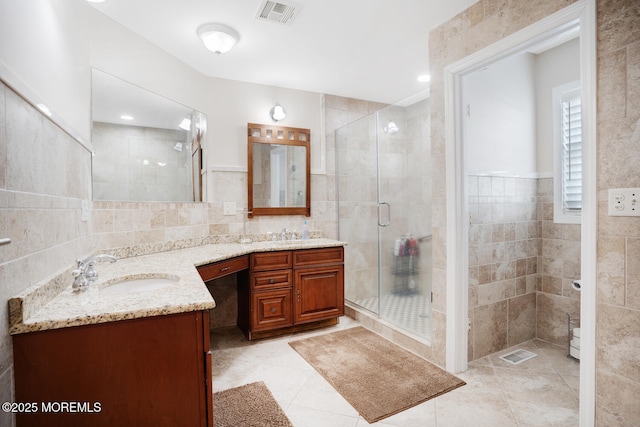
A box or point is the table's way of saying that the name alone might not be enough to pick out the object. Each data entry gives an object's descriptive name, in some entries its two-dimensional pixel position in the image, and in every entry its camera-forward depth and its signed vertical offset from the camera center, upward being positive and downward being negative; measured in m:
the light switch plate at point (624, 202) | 1.29 +0.01
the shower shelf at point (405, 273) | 3.01 -0.64
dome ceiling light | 2.18 +1.18
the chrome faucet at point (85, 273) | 1.36 -0.28
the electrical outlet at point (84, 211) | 1.75 -0.01
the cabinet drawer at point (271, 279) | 2.64 -0.60
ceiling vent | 1.95 +1.23
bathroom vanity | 0.95 -0.46
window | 2.54 +0.42
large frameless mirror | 2.14 +0.48
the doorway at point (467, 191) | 1.42 +0.10
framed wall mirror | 3.14 +0.37
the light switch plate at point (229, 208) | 3.03 +0.00
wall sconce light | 3.17 +0.94
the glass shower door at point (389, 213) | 2.78 -0.07
